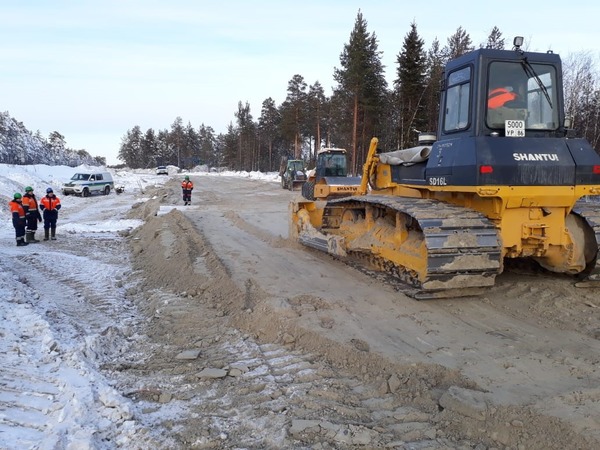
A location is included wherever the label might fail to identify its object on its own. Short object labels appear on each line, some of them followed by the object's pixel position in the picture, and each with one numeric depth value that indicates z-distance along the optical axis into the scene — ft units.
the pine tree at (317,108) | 169.43
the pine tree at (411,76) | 103.23
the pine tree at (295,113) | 183.52
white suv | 99.66
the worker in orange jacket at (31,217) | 42.29
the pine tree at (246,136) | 265.54
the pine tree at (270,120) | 242.35
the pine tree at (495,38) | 130.82
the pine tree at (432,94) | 107.86
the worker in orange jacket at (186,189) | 71.70
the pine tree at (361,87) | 115.03
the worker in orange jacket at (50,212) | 43.21
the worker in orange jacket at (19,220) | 40.52
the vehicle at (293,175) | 107.76
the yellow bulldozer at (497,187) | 18.71
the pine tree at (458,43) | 132.87
